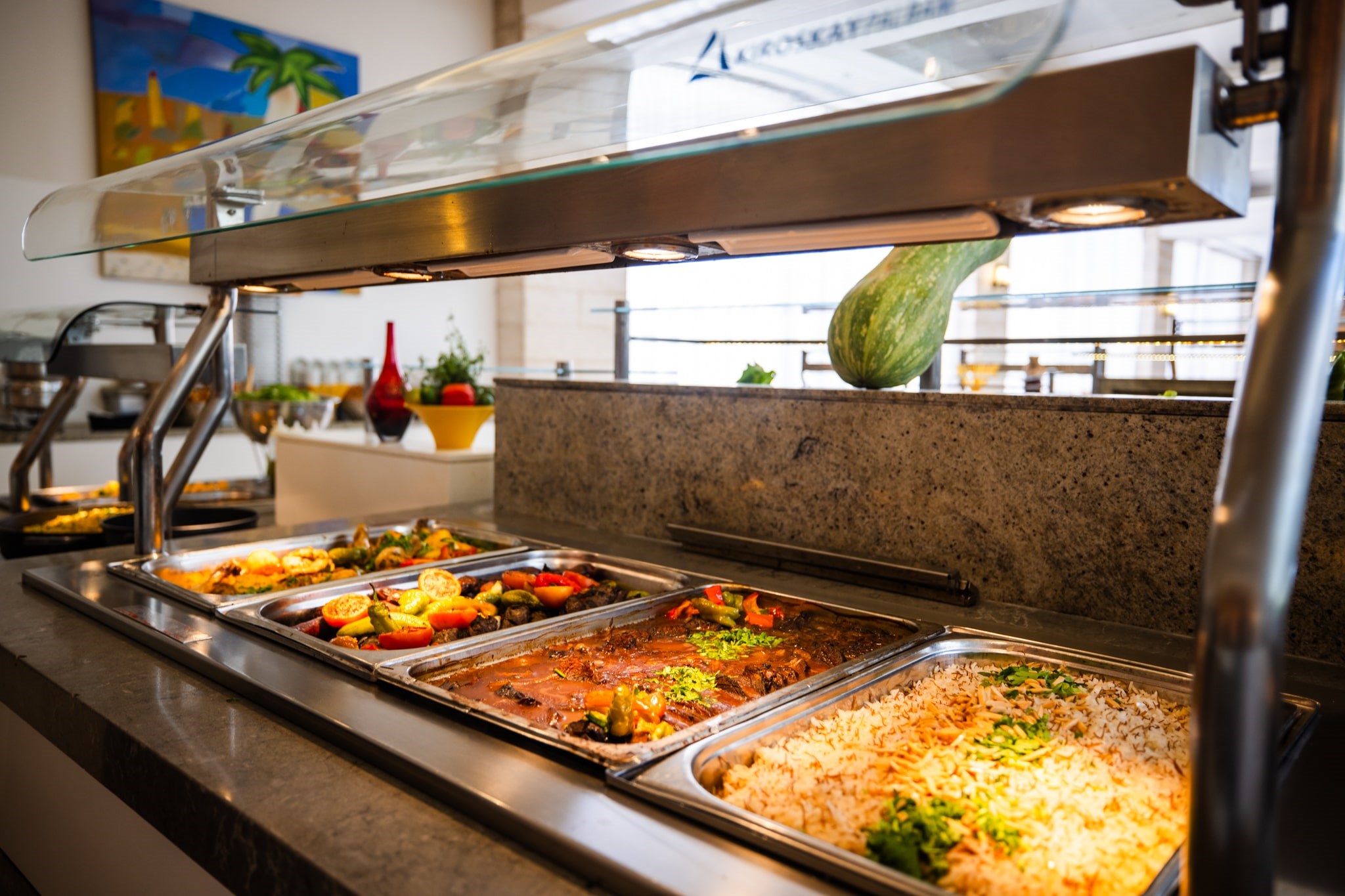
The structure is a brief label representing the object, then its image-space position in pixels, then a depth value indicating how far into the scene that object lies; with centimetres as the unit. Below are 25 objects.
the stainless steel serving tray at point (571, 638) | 88
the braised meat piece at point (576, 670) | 117
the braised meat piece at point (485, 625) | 131
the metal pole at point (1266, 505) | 48
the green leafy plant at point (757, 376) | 202
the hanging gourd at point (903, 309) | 159
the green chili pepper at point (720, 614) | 141
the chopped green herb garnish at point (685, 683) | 110
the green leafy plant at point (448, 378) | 259
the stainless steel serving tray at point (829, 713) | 67
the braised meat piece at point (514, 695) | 107
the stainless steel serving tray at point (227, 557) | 143
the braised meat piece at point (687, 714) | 101
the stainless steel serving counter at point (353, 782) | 71
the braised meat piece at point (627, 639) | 130
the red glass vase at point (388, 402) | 271
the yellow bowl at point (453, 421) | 255
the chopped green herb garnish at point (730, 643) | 127
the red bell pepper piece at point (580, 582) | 159
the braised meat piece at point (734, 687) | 111
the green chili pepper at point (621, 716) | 95
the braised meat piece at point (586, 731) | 95
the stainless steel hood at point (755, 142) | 61
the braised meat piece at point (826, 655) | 122
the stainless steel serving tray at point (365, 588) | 116
